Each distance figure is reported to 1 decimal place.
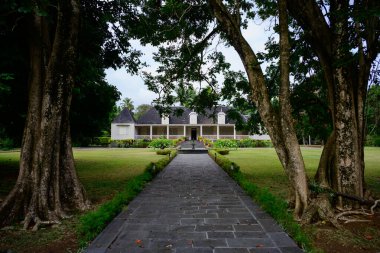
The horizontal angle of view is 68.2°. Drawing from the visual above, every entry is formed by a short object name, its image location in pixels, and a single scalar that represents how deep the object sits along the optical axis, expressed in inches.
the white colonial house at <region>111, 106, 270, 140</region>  1919.3
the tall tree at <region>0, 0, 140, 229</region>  220.5
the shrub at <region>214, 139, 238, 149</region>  1250.0
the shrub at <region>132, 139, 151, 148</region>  1589.6
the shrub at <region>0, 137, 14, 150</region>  1345.1
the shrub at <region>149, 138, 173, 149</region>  1295.5
